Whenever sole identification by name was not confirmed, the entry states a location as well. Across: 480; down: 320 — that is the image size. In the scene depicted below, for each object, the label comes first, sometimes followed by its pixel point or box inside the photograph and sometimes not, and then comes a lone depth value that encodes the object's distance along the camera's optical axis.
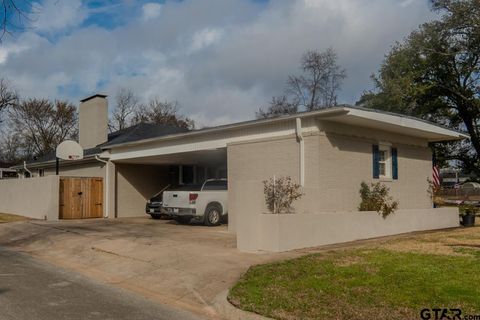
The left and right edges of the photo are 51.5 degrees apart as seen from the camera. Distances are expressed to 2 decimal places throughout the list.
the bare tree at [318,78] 49.81
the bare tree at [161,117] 63.03
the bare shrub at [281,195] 12.45
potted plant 17.62
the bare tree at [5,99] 48.43
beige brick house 11.69
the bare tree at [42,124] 55.69
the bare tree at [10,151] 58.82
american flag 19.36
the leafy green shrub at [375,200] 14.80
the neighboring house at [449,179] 91.61
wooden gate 22.34
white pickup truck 18.34
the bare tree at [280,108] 51.28
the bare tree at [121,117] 63.06
